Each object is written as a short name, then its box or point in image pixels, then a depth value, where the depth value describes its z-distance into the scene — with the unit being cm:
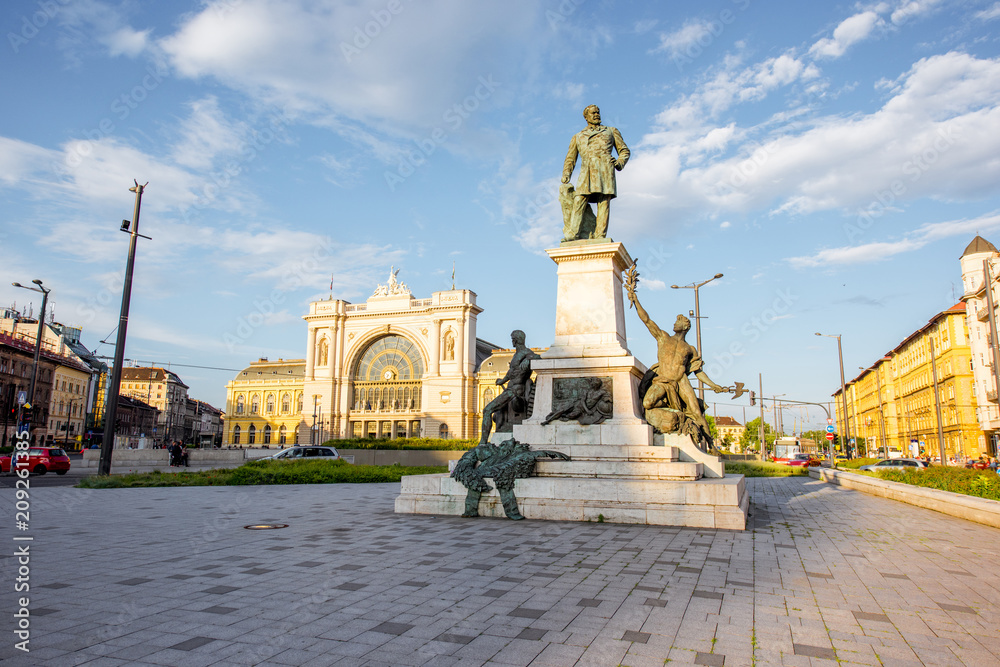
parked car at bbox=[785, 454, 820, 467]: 3653
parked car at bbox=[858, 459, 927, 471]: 3010
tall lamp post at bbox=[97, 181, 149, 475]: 1689
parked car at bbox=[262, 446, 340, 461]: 2928
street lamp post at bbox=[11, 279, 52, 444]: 2742
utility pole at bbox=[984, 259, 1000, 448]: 2375
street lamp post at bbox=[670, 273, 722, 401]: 2526
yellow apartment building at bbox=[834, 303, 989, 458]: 5306
